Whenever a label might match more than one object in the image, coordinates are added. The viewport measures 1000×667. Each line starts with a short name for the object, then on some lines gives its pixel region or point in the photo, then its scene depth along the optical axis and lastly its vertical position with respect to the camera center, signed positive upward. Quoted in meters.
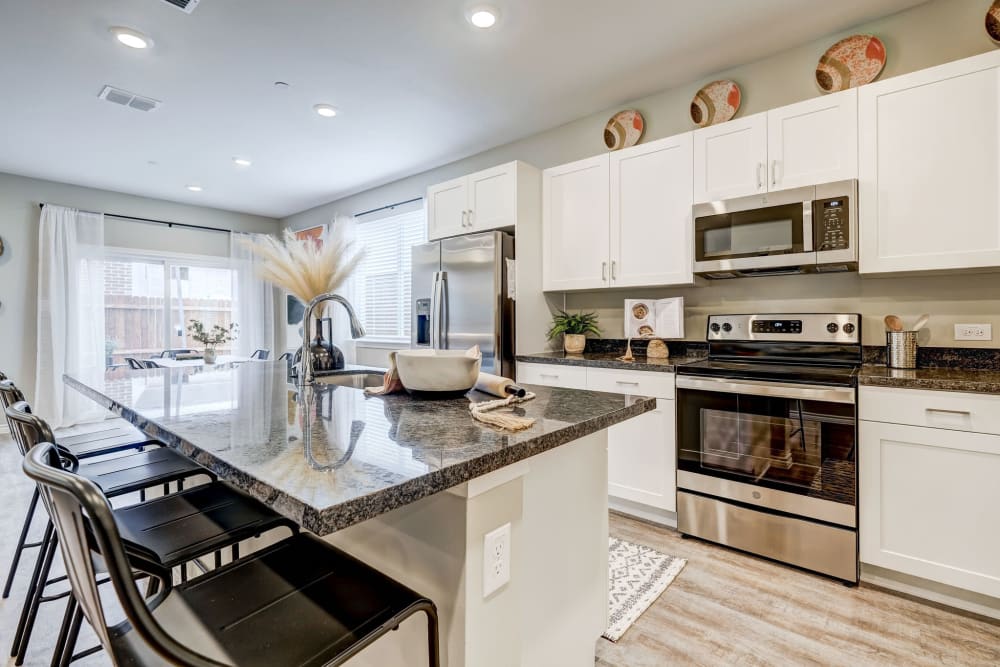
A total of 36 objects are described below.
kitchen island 0.72 -0.23
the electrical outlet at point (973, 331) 2.22 -0.02
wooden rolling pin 1.37 -0.16
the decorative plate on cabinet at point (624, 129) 3.26 +1.37
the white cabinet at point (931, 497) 1.81 -0.67
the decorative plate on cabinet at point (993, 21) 2.13 +1.35
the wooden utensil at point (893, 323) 2.33 +0.02
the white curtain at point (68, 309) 4.89 +0.26
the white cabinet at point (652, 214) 2.83 +0.71
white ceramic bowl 1.34 -0.11
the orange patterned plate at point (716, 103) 2.87 +1.37
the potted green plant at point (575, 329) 3.43 +0.01
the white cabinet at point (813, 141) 2.31 +0.93
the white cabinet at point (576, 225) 3.19 +0.72
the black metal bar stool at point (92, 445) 1.83 -0.44
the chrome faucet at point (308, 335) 1.69 -0.01
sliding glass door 5.49 +0.41
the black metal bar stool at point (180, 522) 1.08 -0.47
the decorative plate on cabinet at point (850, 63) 2.43 +1.36
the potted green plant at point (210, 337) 4.73 -0.04
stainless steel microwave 2.28 +0.49
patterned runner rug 1.86 -1.09
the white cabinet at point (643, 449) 2.60 -0.67
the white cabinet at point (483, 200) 3.37 +0.97
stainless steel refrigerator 3.30 +0.25
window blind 5.01 +0.62
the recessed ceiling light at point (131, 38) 2.50 +1.57
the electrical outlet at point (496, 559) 0.93 -0.45
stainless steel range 2.08 -0.54
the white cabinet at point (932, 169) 2.00 +0.69
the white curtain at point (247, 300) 6.32 +0.43
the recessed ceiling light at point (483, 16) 2.34 +1.55
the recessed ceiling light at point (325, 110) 3.37 +1.57
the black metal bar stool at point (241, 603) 0.61 -0.48
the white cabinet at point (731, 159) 2.55 +0.93
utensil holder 2.28 -0.10
